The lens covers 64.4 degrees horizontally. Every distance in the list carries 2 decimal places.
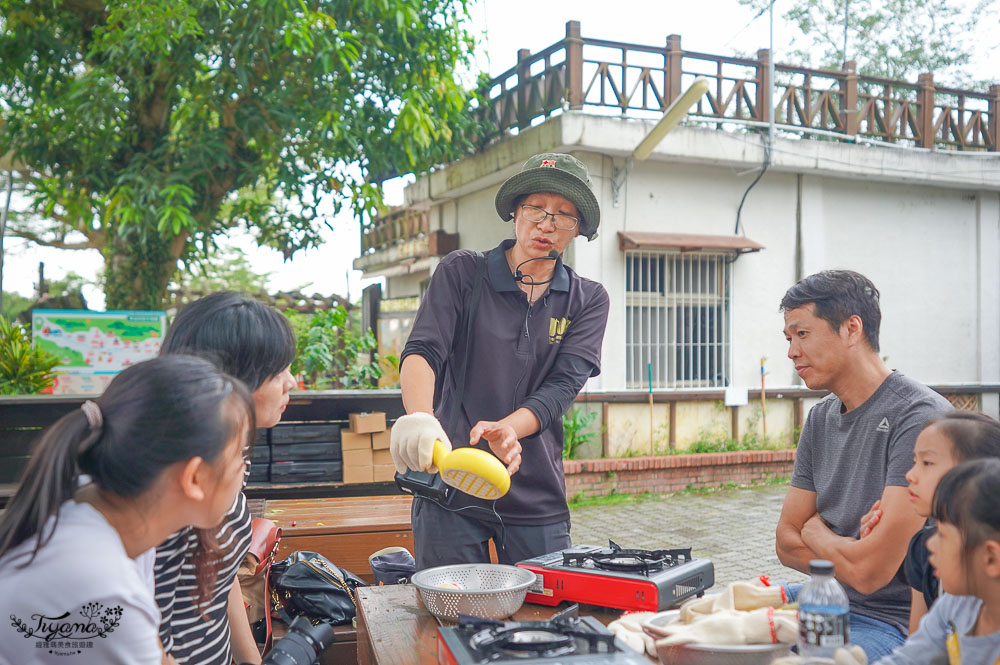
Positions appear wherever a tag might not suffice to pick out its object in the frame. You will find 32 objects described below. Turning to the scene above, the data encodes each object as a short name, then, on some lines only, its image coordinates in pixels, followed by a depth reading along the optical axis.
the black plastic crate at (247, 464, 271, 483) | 5.21
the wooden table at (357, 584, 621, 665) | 1.78
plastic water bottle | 1.50
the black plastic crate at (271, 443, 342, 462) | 5.26
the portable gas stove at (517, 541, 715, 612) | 1.94
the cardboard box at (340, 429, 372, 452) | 5.33
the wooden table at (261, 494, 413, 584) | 4.07
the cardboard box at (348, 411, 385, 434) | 5.30
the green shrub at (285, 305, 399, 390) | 7.51
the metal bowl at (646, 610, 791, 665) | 1.59
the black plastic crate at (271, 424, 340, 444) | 5.24
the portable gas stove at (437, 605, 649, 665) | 1.42
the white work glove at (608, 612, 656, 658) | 1.69
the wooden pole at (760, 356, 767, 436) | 9.52
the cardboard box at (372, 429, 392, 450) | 5.34
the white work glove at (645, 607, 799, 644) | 1.62
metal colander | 1.89
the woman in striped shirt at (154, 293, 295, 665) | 1.92
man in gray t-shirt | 2.14
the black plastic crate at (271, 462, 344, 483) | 5.25
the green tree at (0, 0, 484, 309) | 6.77
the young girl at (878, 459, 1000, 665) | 1.48
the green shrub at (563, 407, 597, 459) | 8.52
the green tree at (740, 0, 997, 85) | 16.75
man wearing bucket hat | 2.52
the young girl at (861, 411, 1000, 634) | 1.83
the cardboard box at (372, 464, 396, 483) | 5.39
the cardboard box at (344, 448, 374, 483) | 5.35
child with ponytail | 1.30
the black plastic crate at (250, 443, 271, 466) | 5.23
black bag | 2.93
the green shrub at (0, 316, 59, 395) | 5.99
